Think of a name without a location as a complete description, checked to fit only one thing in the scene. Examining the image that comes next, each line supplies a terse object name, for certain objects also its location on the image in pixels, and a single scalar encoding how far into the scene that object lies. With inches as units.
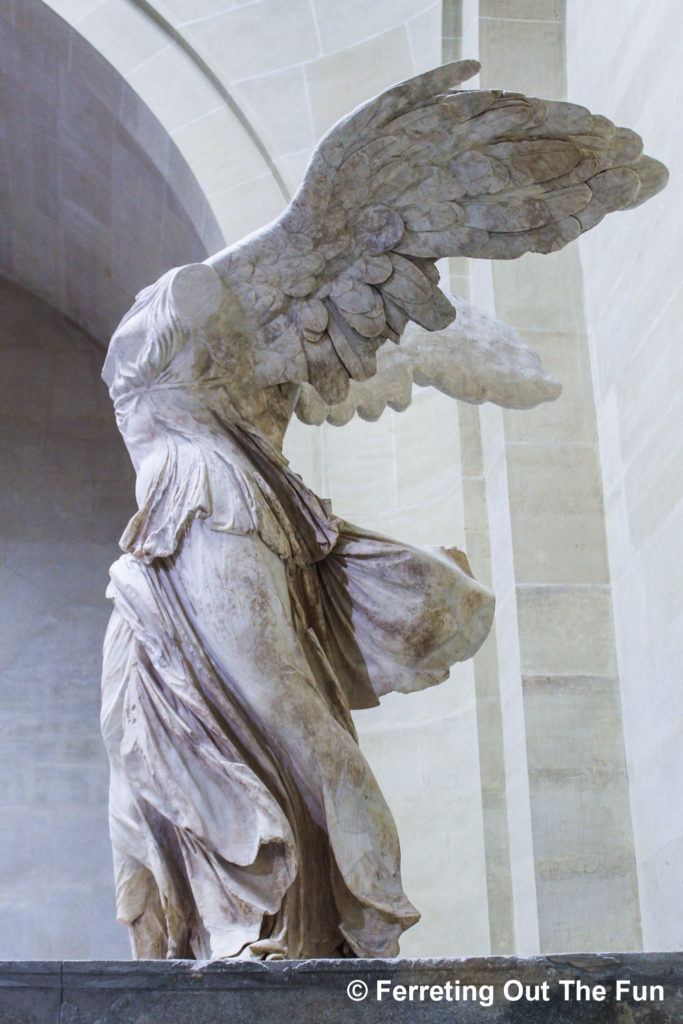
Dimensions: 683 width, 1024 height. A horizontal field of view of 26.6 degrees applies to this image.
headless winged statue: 109.7
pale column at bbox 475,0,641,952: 180.4
